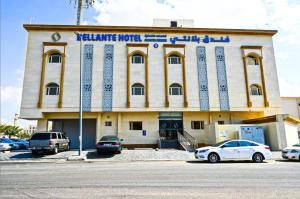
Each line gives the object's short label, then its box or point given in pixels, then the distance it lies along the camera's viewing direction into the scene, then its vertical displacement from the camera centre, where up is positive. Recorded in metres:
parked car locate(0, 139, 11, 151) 20.61 -1.21
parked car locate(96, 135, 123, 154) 16.52 -1.04
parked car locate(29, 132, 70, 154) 16.27 -0.62
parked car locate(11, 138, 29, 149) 26.34 -1.27
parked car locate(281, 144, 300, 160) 13.83 -1.59
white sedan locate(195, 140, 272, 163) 13.14 -1.39
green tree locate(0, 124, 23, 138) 68.09 +1.68
